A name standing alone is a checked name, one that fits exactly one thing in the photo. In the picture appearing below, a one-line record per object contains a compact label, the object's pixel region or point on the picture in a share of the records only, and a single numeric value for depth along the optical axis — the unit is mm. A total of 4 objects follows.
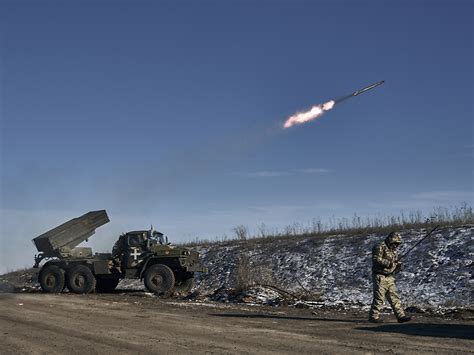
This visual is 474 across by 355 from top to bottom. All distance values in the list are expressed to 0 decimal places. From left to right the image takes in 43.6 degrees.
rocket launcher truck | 21016
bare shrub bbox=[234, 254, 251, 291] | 19125
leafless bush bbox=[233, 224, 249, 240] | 30744
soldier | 11742
